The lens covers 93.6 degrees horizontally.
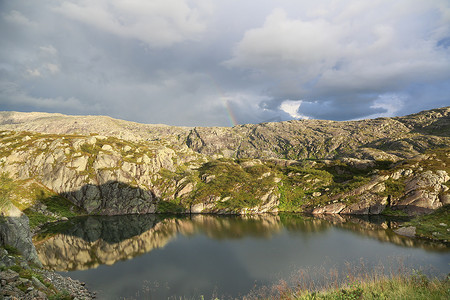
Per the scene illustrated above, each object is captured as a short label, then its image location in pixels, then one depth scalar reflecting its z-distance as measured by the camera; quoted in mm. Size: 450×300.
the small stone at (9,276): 21562
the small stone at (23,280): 22850
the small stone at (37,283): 25025
